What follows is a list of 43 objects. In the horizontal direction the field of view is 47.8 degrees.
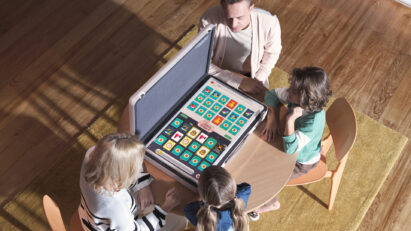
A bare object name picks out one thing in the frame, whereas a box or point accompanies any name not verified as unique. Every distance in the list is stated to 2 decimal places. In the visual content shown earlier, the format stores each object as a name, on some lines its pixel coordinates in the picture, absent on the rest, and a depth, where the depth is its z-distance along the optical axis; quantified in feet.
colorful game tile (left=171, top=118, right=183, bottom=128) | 6.48
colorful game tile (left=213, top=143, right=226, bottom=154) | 6.32
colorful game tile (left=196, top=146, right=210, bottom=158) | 6.27
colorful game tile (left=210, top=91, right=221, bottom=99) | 6.84
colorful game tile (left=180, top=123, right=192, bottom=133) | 6.48
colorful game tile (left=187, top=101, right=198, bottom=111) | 6.68
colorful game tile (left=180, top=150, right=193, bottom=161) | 6.24
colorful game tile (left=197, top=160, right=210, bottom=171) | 6.16
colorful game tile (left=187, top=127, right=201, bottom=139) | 6.43
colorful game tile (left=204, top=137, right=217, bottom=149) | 6.36
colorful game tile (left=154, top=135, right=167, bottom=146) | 6.31
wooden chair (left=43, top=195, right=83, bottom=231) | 5.82
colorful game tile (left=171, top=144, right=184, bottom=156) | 6.27
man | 7.46
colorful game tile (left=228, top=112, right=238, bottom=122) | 6.62
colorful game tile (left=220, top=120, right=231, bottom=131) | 6.54
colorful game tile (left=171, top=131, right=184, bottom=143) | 6.37
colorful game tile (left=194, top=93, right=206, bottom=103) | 6.77
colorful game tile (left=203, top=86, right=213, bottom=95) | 6.86
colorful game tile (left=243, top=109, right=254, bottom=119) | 6.66
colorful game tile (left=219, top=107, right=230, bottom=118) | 6.67
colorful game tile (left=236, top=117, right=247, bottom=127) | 6.58
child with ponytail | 5.56
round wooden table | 6.31
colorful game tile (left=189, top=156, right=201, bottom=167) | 6.20
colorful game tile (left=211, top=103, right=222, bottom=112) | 6.72
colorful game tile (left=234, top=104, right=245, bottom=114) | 6.70
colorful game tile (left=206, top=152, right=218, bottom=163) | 6.23
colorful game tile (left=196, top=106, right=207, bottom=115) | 6.66
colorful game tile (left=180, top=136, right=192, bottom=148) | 6.34
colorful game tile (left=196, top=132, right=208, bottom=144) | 6.39
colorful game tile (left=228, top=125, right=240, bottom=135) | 6.49
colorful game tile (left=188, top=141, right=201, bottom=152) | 6.31
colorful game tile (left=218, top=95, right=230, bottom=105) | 6.79
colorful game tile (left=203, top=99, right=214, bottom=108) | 6.75
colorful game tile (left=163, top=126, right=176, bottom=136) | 6.40
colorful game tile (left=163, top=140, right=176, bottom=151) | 6.29
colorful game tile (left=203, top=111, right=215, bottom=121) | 6.63
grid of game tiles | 6.24
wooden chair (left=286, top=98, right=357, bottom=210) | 7.23
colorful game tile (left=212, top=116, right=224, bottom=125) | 6.59
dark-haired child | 6.53
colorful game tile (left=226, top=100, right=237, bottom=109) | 6.75
